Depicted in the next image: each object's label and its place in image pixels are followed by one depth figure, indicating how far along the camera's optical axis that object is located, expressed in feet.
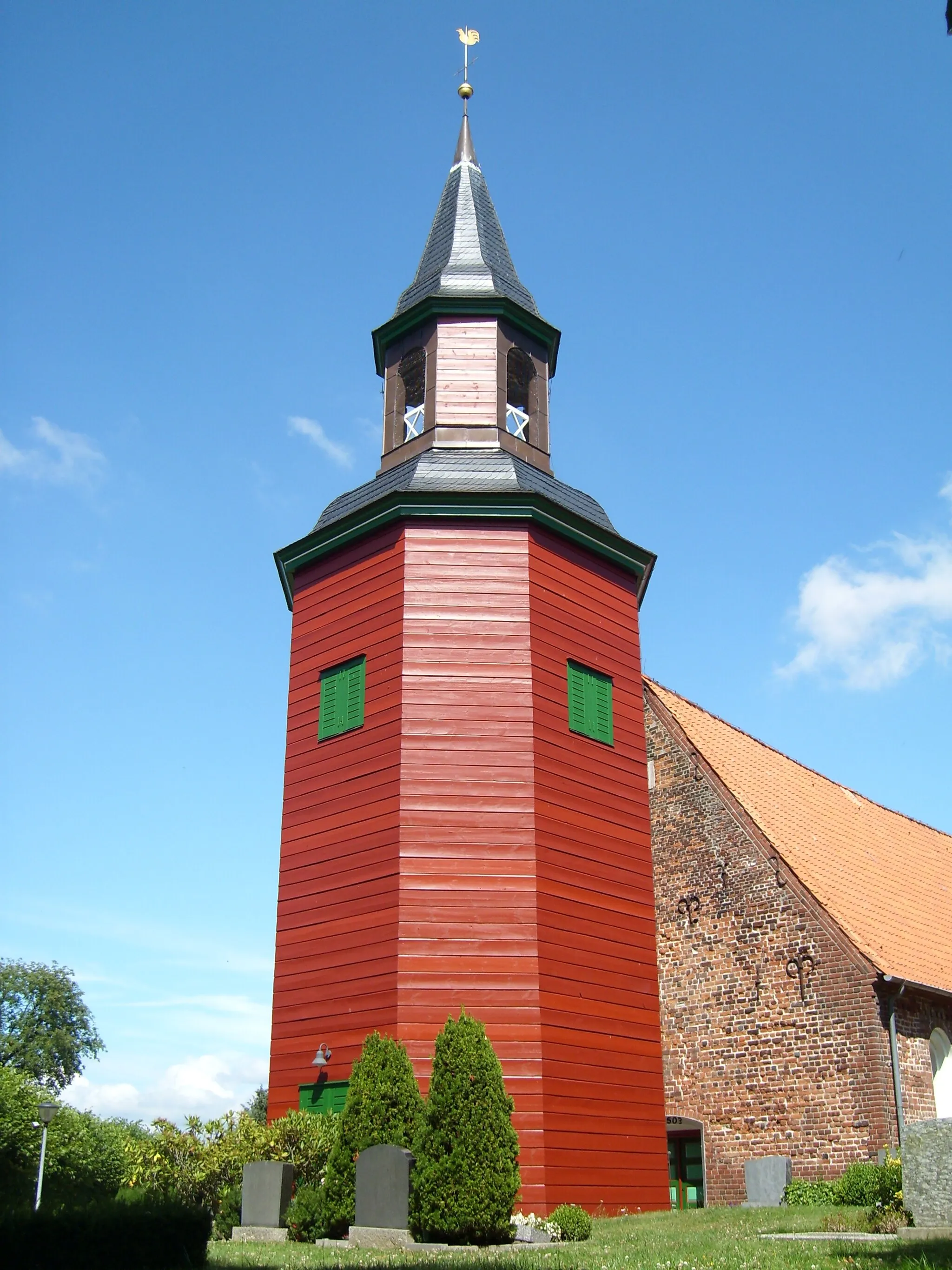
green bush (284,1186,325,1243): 42.14
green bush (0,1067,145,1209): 94.94
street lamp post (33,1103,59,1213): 72.12
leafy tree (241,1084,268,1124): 215.55
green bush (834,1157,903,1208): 46.21
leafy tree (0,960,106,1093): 202.59
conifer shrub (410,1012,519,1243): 38.91
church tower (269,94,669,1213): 49.26
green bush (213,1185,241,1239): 45.32
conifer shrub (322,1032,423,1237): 42.32
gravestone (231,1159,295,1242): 43.80
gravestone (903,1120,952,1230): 36.42
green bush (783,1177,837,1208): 56.65
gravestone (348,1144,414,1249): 39.55
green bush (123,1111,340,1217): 46.14
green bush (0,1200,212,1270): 27.48
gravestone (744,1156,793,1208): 59.57
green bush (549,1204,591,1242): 41.39
